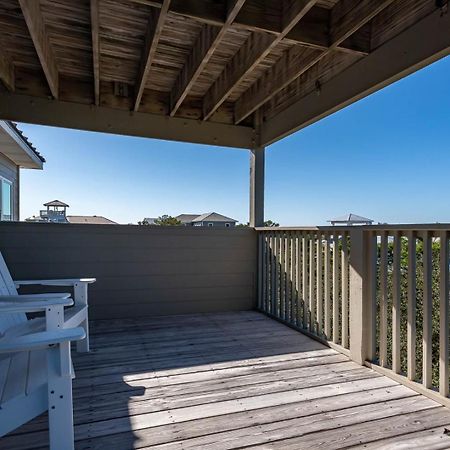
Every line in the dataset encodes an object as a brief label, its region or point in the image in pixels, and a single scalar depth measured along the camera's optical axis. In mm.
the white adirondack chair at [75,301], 2109
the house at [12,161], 5090
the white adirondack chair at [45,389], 1154
